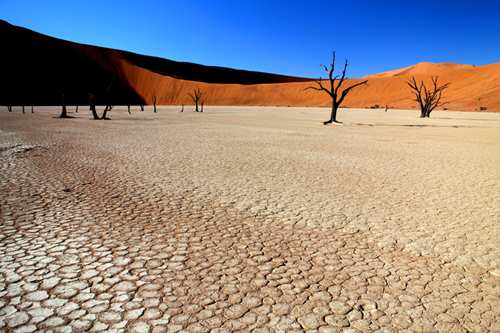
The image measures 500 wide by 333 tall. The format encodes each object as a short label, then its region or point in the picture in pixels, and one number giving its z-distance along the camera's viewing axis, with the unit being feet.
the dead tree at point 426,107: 102.42
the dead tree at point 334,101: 72.18
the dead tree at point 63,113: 81.71
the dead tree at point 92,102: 79.54
